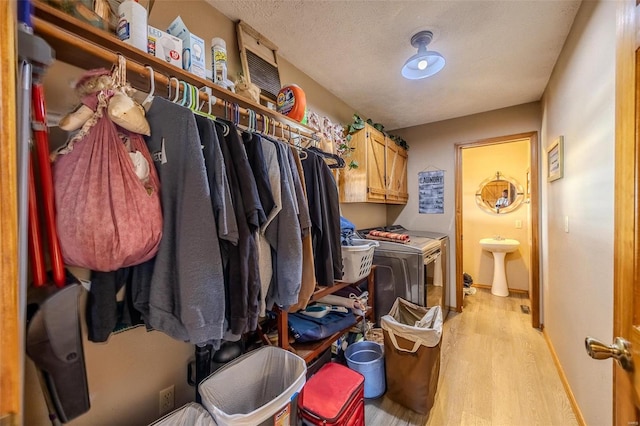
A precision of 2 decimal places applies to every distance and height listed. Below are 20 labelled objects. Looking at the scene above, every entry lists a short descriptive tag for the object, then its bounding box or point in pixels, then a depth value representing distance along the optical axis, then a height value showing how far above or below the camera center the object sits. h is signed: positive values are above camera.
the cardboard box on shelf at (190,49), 1.02 +0.67
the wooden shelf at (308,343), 1.37 -0.82
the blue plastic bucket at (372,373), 1.70 -1.12
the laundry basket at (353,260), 1.76 -0.36
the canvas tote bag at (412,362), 1.57 -0.99
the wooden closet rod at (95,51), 0.68 +0.50
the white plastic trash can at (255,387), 0.95 -0.80
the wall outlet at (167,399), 1.16 -0.89
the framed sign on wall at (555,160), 1.80 +0.38
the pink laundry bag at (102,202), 0.64 +0.03
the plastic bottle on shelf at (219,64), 1.15 +0.68
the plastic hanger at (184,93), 0.93 +0.44
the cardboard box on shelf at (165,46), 0.93 +0.64
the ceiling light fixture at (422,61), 1.63 +1.01
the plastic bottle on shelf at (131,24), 0.85 +0.64
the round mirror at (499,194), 3.80 +0.22
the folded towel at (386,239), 2.46 -0.30
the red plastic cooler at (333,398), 1.24 -1.00
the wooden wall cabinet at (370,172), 2.42 +0.39
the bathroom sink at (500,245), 3.52 -0.53
